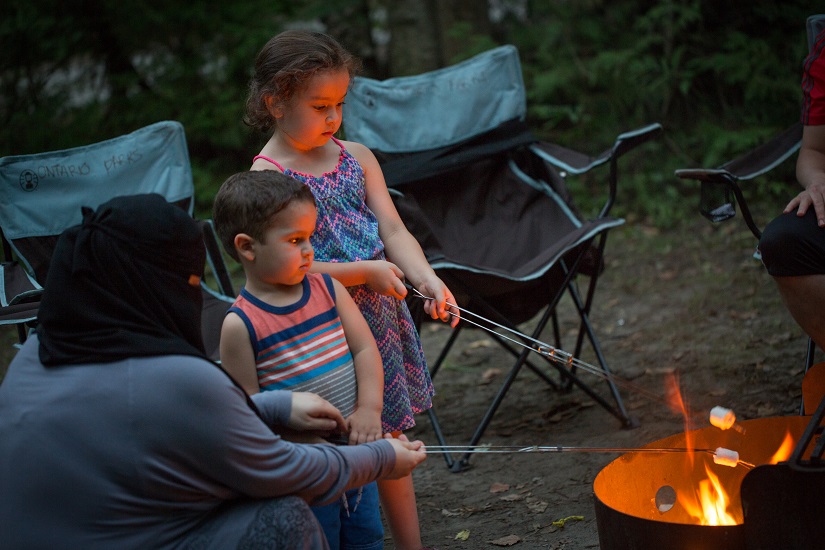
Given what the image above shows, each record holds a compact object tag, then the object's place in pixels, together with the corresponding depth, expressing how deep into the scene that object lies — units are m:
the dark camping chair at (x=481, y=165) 3.62
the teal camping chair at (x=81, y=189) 3.28
